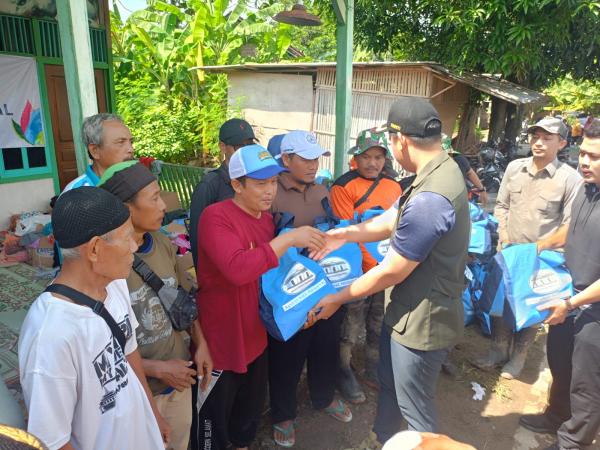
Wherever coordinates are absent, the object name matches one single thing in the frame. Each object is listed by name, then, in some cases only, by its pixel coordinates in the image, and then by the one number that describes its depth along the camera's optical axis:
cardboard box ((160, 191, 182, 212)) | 5.32
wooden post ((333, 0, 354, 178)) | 3.97
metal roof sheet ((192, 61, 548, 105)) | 8.39
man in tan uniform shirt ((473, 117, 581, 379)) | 3.56
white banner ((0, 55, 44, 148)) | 5.59
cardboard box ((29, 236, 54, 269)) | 4.73
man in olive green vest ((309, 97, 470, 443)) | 1.93
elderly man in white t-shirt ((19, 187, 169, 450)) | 1.24
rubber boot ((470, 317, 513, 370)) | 3.73
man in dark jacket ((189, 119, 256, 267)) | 2.82
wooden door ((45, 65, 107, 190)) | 6.20
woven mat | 2.14
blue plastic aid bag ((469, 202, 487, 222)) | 3.89
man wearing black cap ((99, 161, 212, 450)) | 1.86
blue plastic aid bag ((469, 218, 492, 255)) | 3.75
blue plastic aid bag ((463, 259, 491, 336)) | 3.81
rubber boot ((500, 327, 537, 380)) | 3.56
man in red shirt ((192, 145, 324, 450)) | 2.06
